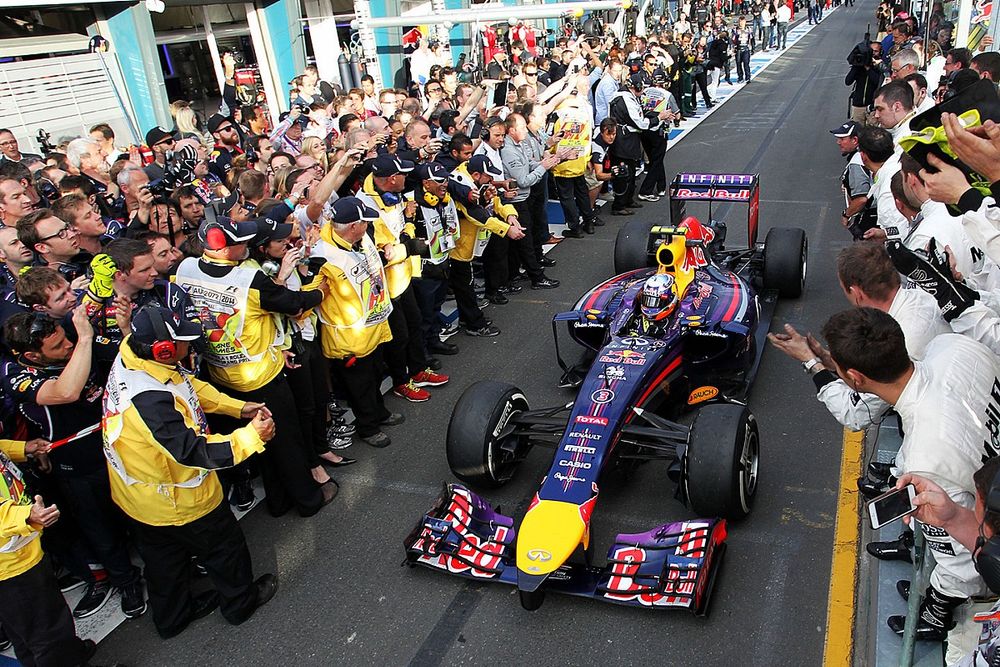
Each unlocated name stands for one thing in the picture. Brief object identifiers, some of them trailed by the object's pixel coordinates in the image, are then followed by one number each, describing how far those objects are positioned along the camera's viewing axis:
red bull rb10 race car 4.28
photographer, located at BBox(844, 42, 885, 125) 14.43
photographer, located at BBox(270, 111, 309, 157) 9.62
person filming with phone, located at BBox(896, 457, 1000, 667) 2.20
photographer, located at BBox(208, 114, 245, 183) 8.61
